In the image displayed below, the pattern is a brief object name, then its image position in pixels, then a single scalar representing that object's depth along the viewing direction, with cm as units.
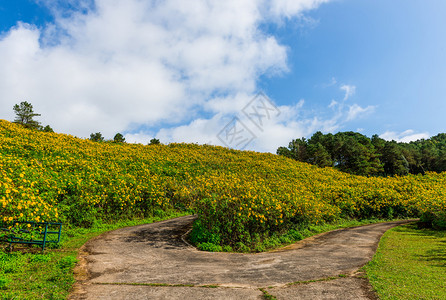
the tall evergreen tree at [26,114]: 3397
